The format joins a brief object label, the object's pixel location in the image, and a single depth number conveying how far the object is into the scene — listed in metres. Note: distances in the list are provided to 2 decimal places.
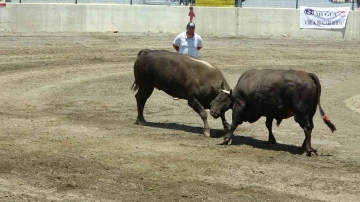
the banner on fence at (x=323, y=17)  34.12
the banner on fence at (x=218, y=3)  34.88
